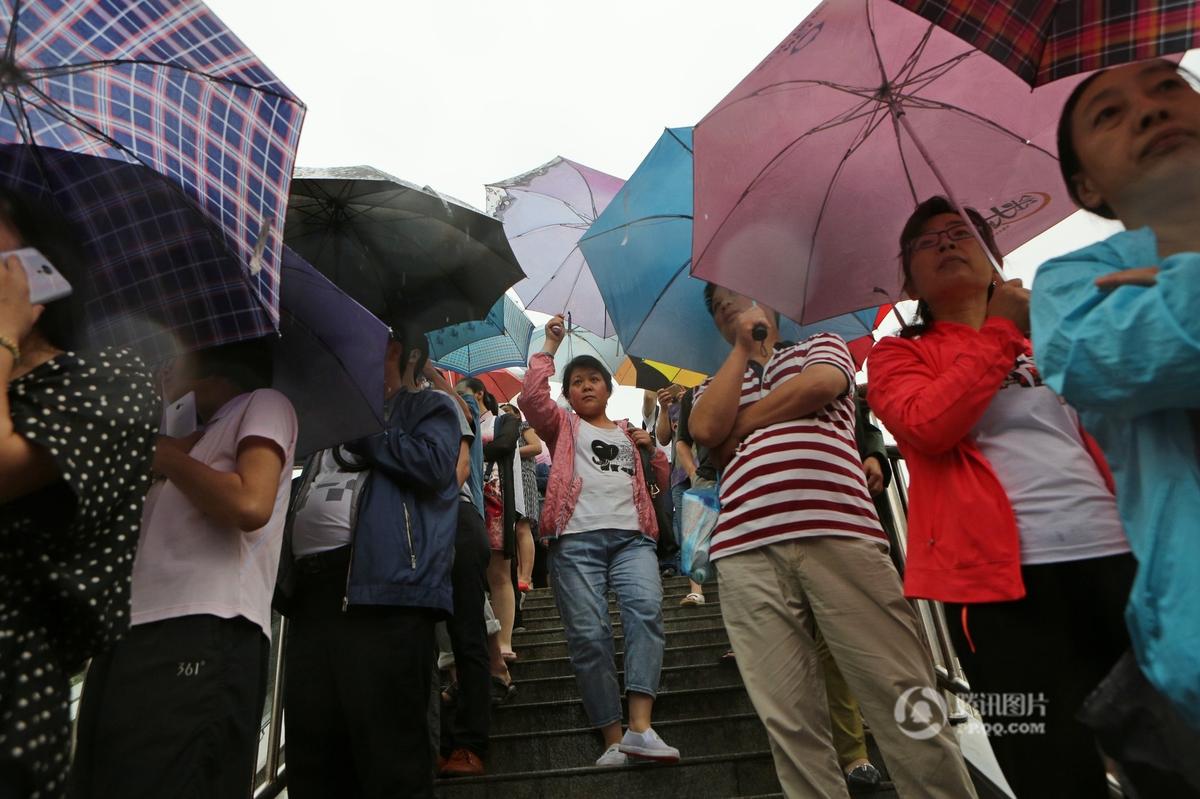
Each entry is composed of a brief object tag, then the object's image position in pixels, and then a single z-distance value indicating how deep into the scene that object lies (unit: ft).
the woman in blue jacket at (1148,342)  3.77
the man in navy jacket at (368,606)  8.20
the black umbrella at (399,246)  11.35
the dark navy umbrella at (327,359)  8.18
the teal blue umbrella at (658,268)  12.16
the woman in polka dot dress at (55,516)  4.45
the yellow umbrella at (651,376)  19.06
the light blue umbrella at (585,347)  23.30
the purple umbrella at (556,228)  17.42
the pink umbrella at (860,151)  8.16
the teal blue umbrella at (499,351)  20.13
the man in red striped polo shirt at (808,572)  7.65
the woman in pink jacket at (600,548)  12.10
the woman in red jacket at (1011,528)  5.60
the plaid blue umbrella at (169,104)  6.01
